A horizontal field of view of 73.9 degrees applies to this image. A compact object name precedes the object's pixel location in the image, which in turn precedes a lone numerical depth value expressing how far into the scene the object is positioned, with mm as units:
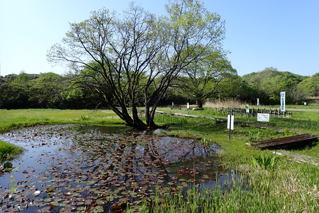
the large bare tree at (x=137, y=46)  11641
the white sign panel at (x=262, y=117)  10594
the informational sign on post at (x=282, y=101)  12746
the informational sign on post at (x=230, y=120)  9296
